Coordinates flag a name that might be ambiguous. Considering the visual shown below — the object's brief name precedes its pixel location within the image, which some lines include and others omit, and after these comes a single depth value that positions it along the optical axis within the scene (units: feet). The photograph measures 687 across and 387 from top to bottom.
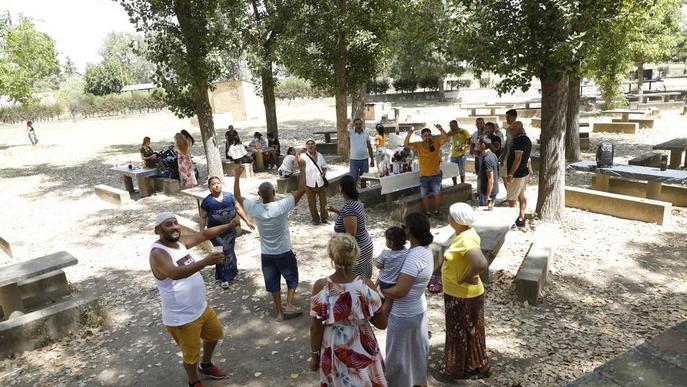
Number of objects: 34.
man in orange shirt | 24.63
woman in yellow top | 11.51
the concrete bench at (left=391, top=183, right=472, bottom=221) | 26.23
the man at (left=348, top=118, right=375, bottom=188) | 31.71
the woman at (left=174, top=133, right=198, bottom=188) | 35.53
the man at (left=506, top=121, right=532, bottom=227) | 22.98
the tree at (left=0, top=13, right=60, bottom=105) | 62.54
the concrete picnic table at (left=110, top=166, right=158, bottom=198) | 36.47
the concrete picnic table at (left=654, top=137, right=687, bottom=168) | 31.71
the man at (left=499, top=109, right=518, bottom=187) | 24.55
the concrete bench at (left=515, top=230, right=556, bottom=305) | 16.55
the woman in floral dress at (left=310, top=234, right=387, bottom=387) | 9.29
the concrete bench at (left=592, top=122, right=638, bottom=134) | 50.76
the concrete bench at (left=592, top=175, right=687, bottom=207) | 26.73
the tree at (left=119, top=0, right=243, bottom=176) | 32.42
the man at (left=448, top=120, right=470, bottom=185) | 30.09
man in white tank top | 11.68
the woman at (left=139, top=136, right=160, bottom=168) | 38.32
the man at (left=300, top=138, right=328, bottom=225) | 25.43
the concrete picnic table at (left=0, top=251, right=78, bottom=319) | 17.47
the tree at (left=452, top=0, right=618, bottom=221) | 19.56
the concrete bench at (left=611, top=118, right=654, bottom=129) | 53.06
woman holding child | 10.52
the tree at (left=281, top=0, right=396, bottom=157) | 40.37
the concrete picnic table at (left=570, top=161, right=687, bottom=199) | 25.49
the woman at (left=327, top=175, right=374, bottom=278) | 15.17
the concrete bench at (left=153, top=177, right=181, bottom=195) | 36.47
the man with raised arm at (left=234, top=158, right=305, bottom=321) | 15.55
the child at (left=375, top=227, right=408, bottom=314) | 10.85
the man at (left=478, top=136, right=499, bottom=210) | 24.25
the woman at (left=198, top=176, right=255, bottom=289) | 18.31
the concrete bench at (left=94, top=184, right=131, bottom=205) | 35.52
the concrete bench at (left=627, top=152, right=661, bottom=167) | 31.83
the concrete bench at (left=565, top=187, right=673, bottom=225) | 23.89
